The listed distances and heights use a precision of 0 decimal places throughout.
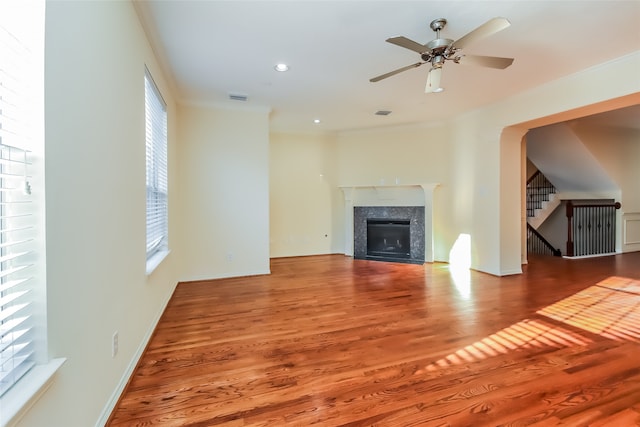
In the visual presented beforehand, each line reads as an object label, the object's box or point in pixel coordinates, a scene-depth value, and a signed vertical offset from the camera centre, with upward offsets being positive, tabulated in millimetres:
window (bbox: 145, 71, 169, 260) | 2840 +452
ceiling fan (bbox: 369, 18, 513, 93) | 2080 +1218
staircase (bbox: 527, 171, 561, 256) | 7098 -15
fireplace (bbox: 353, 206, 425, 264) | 5887 -487
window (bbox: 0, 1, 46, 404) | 954 +74
